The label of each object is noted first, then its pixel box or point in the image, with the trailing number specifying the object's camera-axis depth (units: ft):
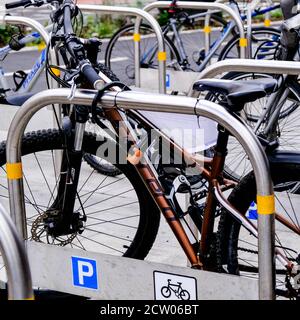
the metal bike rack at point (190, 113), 9.87
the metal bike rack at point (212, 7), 22.48
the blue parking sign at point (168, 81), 25.05
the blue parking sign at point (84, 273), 11.95
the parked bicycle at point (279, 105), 14.89
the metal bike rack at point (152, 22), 20.68
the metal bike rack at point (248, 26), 23.14
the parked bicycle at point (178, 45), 27.32
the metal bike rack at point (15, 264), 7.84
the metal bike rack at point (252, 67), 12.63
